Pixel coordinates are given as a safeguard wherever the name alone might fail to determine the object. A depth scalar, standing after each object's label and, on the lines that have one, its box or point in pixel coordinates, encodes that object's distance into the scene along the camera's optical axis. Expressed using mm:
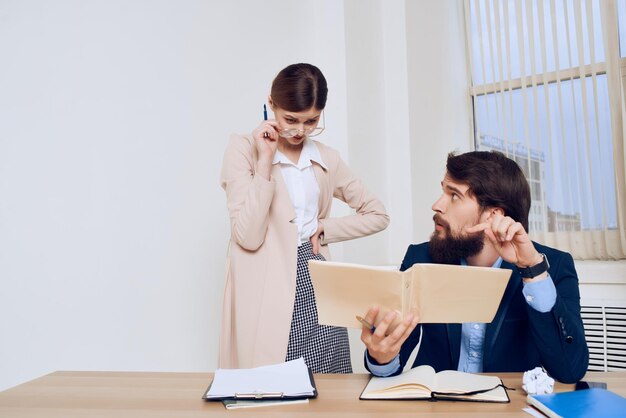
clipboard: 1253
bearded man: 1378
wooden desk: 1172
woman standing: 1938
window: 3293
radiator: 3064
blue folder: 1079
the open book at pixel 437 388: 1233
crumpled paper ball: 1236
